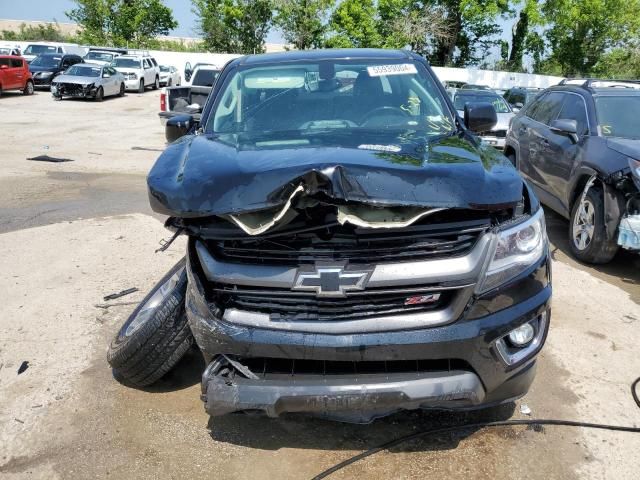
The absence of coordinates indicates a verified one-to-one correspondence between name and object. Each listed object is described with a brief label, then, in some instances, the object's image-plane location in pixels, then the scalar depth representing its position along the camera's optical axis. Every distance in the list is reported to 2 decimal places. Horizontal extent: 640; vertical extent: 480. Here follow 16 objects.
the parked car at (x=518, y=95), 18.67
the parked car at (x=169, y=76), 36.22
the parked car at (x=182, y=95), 12.96
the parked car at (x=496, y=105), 13.78
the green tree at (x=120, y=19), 49.66
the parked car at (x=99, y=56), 32.56
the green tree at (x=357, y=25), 42.03
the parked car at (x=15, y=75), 24.81
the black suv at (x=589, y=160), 5.50
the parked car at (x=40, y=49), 34.98
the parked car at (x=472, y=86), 22.26
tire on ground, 3.32
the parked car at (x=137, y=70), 30.88
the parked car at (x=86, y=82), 25.14
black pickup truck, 2.52
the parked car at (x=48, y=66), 29.20
